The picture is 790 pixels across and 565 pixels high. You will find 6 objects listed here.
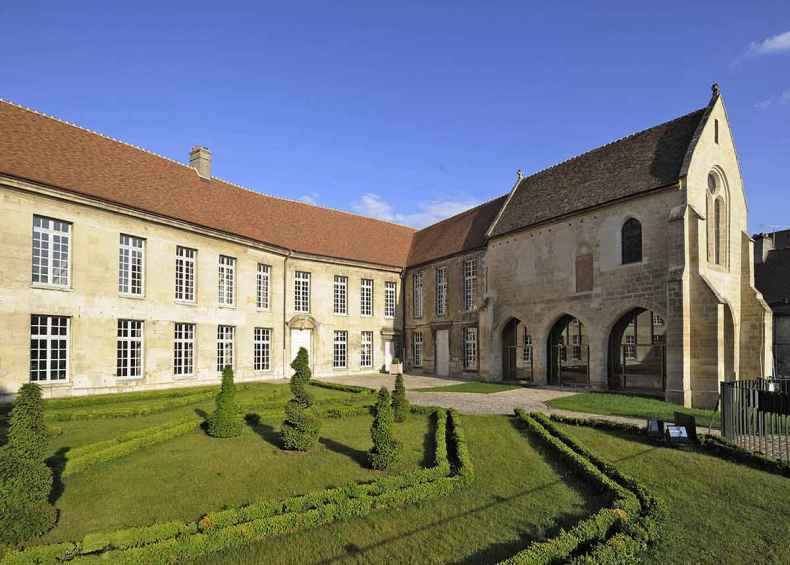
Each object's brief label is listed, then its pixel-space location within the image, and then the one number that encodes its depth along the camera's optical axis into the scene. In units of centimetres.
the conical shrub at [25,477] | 686
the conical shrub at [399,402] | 1608
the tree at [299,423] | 1191
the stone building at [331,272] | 1964
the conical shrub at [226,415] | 1347
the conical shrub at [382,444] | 1052
